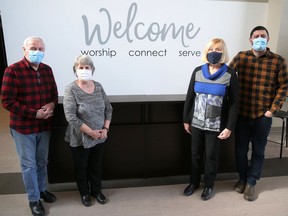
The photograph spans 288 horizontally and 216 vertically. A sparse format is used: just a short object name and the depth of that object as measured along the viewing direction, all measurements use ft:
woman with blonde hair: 7.07
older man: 6.23
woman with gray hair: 6.53
